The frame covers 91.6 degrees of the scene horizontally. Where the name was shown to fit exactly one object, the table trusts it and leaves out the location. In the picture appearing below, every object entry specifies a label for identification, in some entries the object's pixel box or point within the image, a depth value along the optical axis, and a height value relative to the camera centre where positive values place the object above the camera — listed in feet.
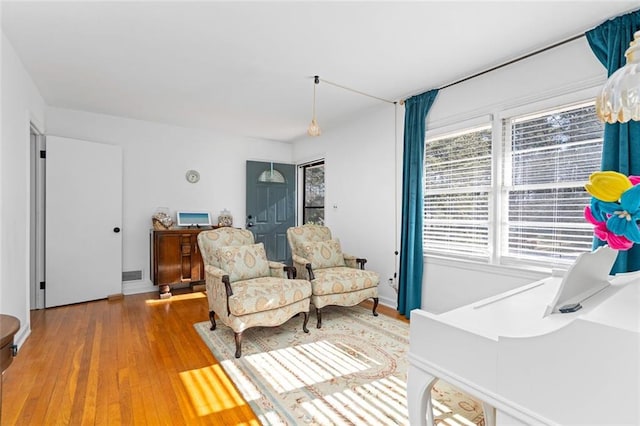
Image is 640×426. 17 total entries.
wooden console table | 14.11 -2.31
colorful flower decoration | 2.58 +0.09
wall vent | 14.75 -3.21
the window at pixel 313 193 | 18.37 +1.07
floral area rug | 5.98 -3.89
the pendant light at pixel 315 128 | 9.93 +2.64
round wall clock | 16.39 +1.77
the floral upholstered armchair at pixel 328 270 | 10.58 -2.23
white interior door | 12.61 -0.55
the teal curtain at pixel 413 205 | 11.35 +0.26
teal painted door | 17.98 +0.36
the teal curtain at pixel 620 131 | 6.69 +1.82
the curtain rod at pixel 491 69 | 7.95 +4.41
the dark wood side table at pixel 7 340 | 4.19 -1.81
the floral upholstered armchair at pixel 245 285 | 8.57 -2.28
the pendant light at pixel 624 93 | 3.44 +1.40
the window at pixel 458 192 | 10.03 +0.70
